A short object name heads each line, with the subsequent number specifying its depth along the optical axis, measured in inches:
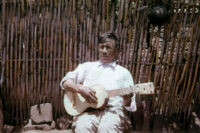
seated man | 95.9
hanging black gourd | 124.5
